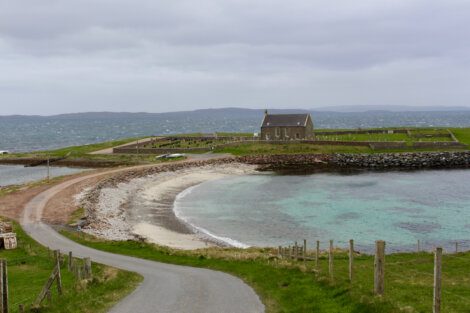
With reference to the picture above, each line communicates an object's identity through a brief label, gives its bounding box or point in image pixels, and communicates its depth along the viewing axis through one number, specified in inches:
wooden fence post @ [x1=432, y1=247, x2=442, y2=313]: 501.0
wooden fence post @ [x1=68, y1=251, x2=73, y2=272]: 990.1
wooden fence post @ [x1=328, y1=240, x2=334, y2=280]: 772.0
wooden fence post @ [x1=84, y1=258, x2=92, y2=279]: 900.6
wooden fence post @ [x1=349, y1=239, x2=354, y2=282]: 717.9
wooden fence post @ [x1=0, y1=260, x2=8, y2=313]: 645.9
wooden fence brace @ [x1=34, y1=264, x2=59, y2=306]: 693.9
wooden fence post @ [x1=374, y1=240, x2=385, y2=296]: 606.9
